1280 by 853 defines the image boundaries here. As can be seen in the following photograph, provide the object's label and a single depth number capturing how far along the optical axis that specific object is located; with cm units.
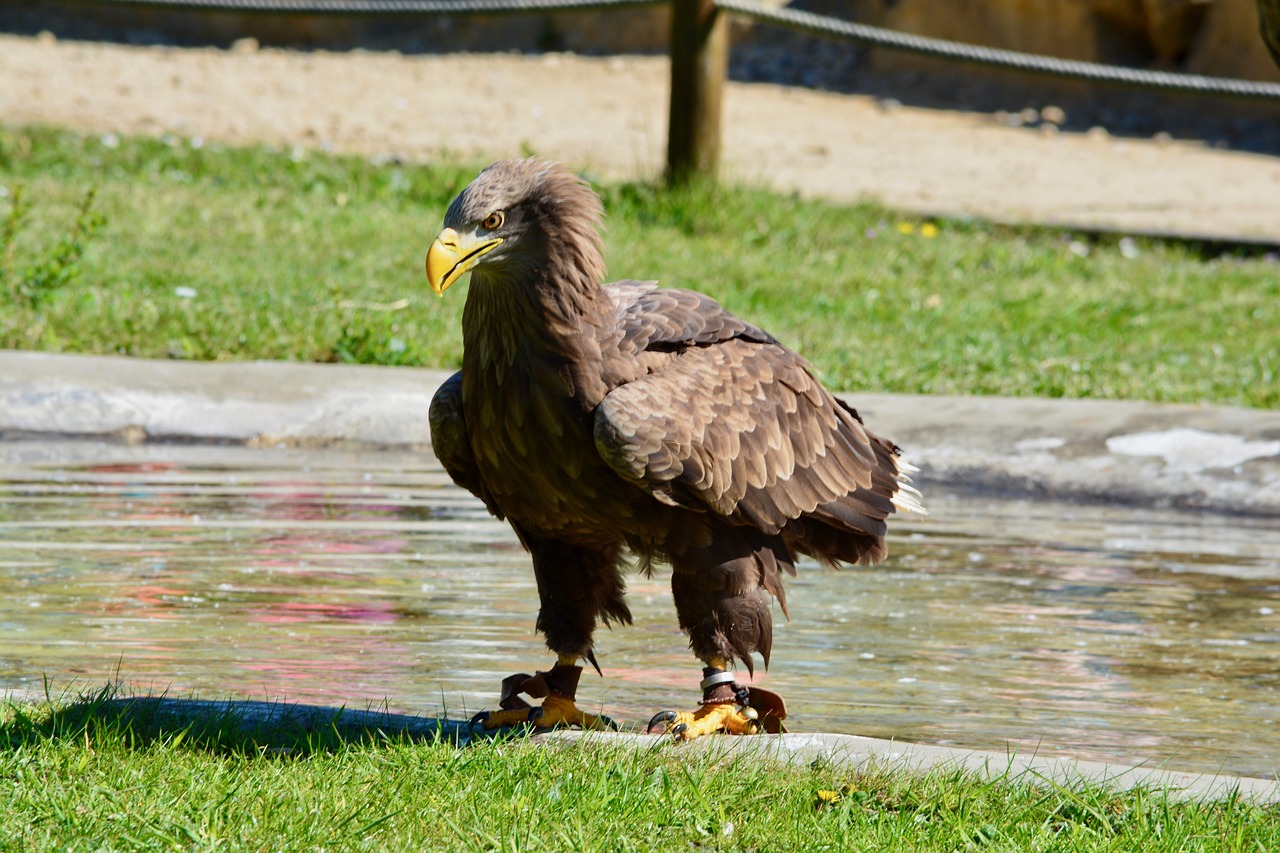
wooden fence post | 1939
